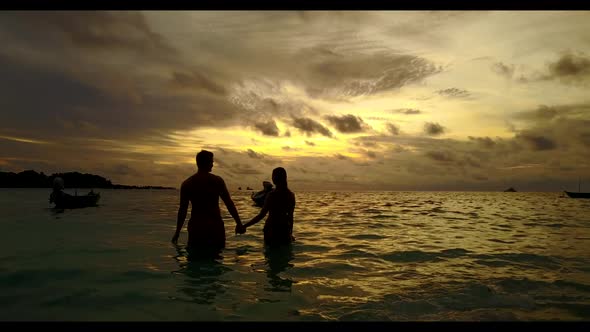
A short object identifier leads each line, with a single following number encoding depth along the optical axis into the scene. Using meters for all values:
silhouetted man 7.97
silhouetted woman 8.90
